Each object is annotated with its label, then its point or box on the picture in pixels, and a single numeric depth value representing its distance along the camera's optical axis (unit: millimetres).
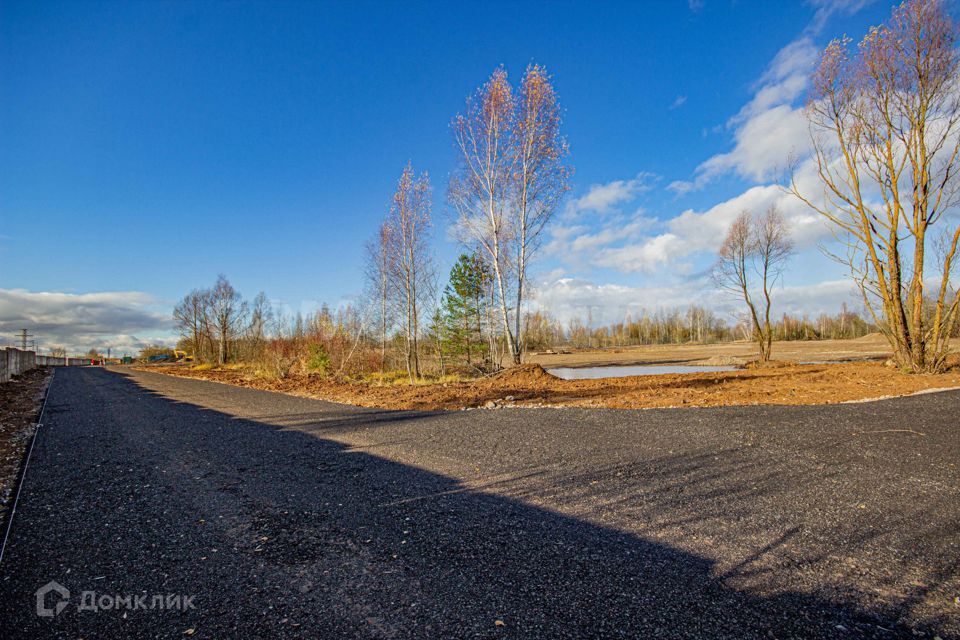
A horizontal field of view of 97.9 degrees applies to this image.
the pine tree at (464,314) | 23344
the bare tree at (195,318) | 44625
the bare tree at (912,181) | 10477
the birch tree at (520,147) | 13656
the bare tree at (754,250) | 21656
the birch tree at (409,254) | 18500
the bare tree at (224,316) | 42250
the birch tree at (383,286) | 19906
